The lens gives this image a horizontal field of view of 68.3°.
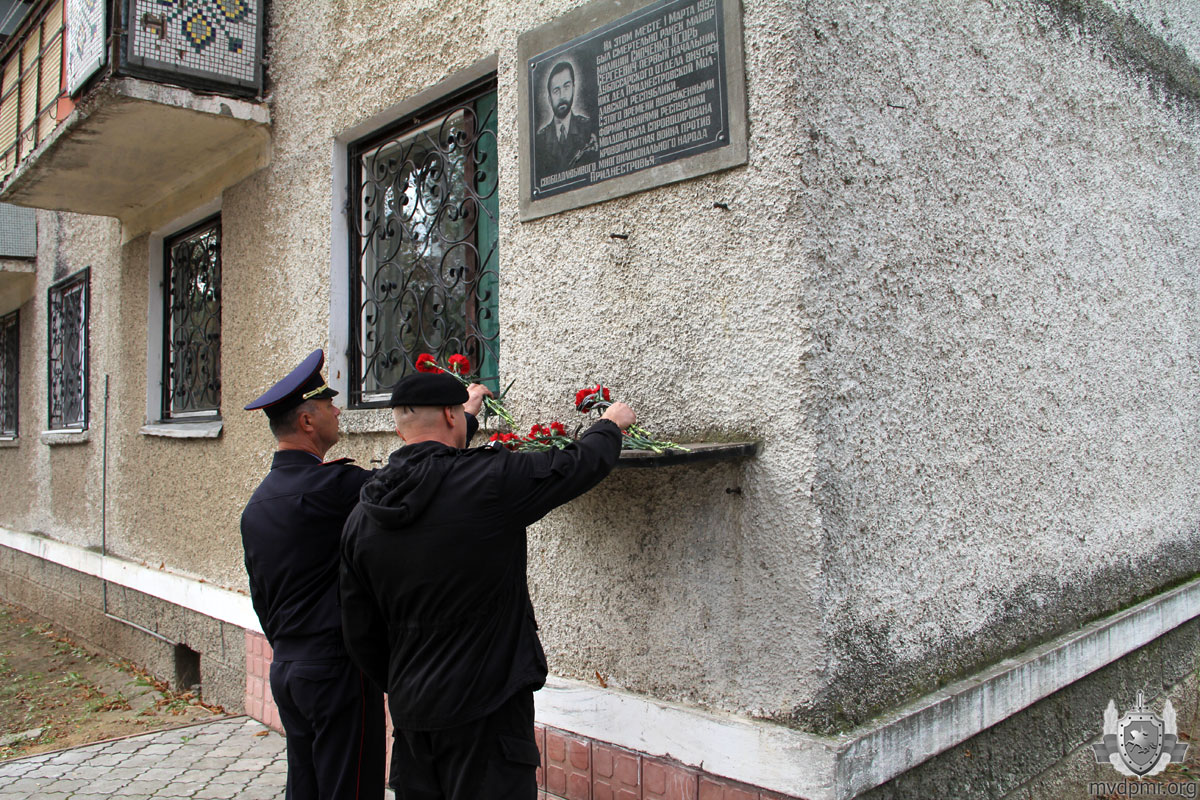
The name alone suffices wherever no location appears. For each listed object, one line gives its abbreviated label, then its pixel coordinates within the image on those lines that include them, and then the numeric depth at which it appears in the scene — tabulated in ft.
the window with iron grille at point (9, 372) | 31.32
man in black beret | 7.57
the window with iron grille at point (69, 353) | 24.59
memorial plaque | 9.05
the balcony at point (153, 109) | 15.74
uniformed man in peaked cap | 9.47
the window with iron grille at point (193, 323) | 18.94
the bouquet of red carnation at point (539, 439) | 8.89
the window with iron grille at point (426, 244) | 12.63
